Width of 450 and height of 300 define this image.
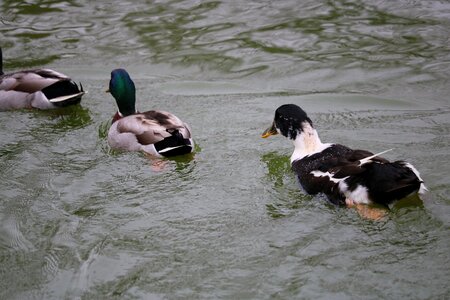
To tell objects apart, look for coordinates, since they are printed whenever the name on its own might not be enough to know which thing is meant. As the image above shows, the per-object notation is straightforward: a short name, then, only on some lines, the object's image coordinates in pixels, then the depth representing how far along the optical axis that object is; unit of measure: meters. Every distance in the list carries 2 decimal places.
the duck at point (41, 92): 19.84
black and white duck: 12.96
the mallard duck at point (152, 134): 16.25
